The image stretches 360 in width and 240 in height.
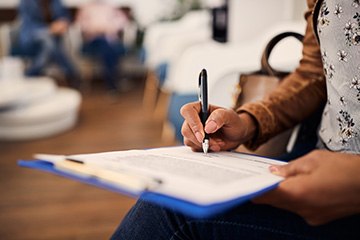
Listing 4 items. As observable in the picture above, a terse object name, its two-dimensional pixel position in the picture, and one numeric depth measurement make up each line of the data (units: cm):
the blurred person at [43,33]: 387
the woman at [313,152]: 46
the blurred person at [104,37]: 409
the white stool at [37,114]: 266
